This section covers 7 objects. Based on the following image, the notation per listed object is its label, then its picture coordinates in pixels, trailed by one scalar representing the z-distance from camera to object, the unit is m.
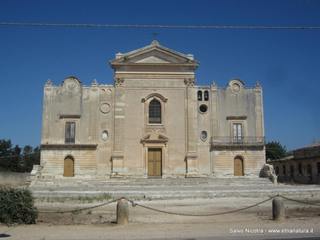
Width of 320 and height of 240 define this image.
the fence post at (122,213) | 13.55
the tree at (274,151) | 76.56
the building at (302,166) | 42.22
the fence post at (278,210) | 14.12
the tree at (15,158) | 62.19
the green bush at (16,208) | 13.64
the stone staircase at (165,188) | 22.83
